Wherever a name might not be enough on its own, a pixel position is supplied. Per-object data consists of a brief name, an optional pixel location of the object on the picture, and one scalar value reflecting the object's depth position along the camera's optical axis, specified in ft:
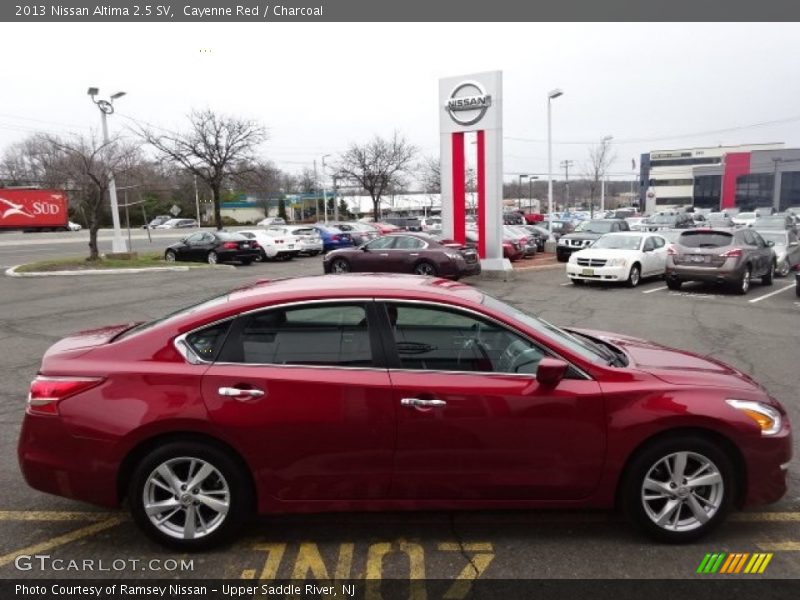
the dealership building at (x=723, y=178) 274.98
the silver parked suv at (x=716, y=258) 46.55
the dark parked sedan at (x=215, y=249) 78.07
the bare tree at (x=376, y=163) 163.22
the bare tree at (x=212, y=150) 112.78
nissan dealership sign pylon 59.98
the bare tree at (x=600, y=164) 193.57
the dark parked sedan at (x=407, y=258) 55.21
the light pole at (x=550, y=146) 89.37
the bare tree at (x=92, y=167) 69.31
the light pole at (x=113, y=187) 78.18
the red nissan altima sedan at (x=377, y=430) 10.60
